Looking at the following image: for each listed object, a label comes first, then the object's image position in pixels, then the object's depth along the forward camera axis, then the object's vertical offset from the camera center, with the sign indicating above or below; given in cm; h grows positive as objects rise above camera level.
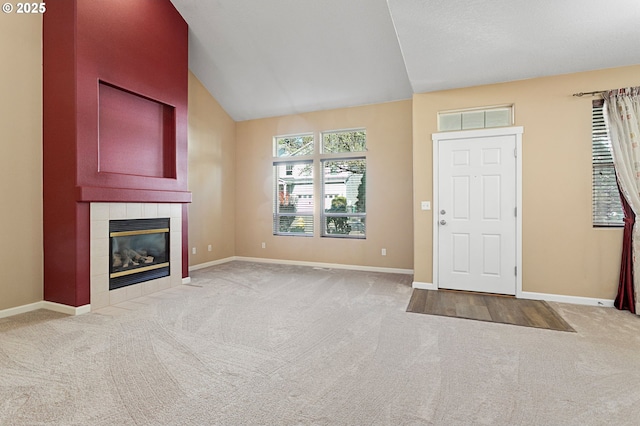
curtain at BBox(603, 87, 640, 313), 346 +52
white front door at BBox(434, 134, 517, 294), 407 -5
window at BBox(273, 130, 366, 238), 588 +53
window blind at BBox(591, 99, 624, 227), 371 +39
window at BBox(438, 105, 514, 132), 412 +126
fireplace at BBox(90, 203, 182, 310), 353 -48
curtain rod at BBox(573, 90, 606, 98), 365 +139
